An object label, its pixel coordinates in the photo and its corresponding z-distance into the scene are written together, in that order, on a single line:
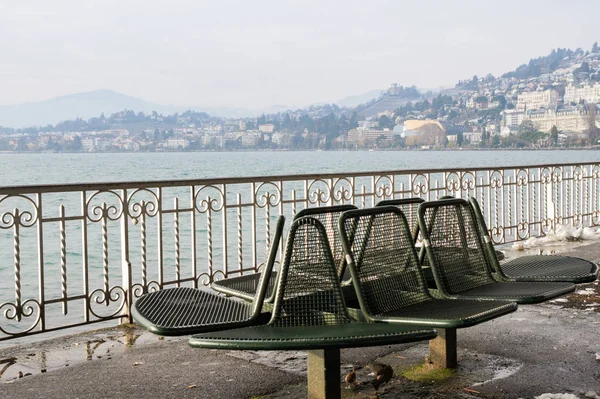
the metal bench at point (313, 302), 3.49
